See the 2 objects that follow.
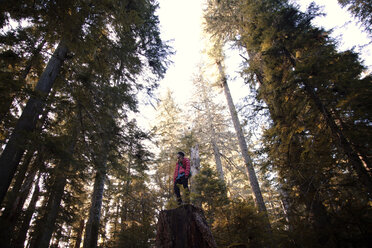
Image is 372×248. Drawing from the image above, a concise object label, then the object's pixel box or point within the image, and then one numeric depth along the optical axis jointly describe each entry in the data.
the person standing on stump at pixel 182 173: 6.40
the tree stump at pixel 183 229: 3.22
